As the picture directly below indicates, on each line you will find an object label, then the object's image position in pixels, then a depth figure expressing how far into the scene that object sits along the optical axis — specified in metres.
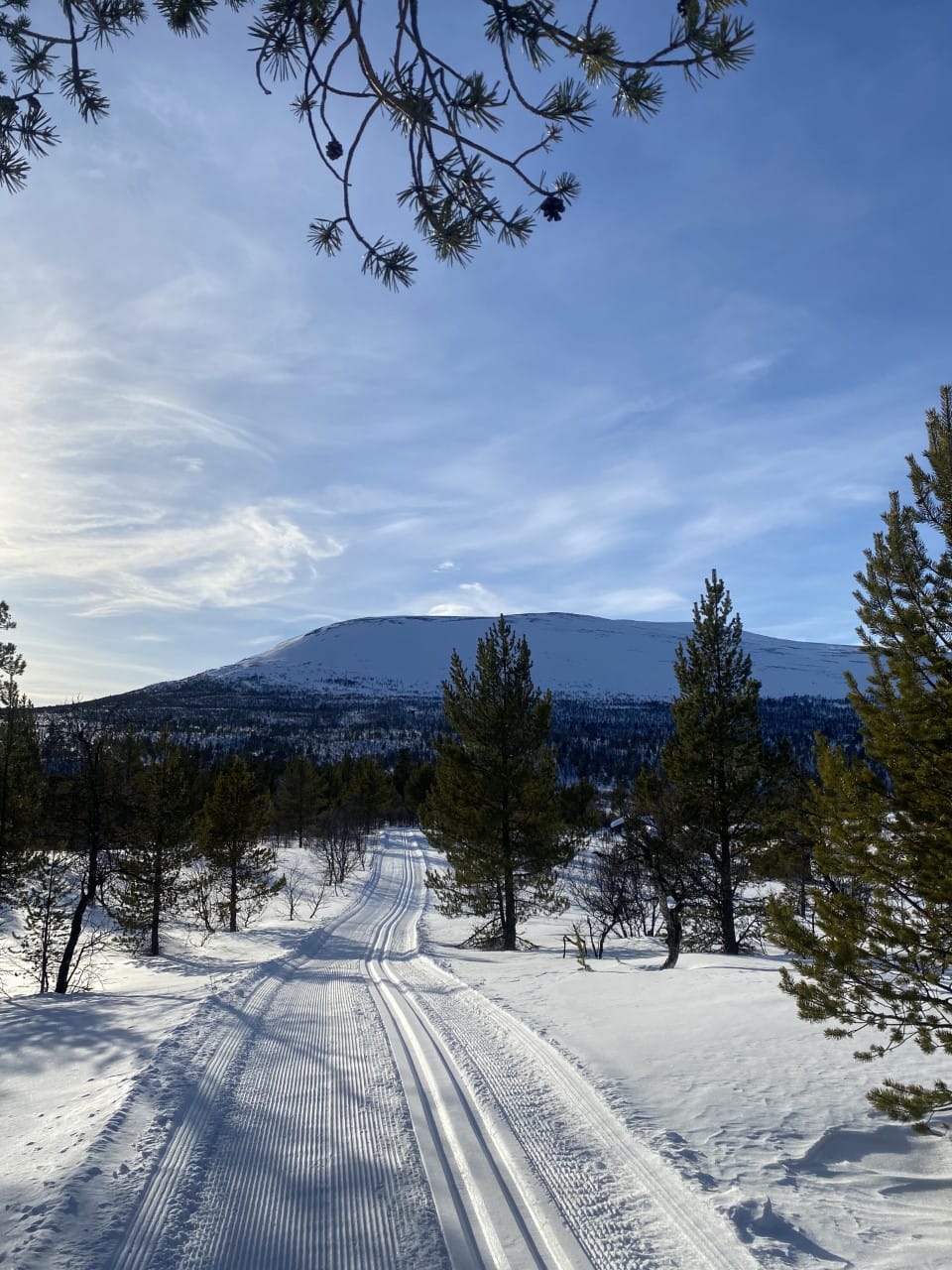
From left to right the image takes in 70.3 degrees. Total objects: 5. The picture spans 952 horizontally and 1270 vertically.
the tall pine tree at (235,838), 25.44
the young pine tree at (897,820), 4.48
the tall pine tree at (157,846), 19.88
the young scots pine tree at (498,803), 18.44
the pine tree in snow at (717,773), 16.77
